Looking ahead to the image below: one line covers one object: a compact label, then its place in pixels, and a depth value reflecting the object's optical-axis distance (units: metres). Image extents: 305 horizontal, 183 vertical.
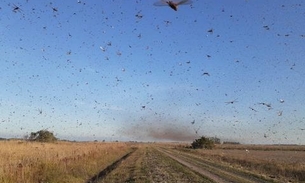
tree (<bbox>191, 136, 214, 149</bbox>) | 127.69
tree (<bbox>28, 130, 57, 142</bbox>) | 96.31
